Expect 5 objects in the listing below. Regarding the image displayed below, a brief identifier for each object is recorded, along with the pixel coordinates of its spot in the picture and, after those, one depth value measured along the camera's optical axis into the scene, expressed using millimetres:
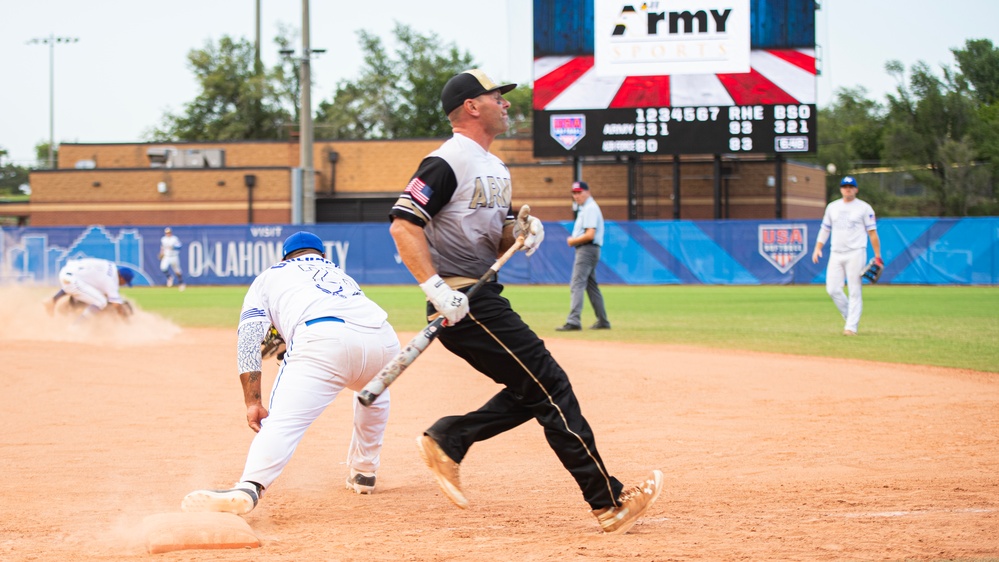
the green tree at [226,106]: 64188
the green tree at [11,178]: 78125
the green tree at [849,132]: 65250
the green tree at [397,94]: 63344
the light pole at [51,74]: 69625
